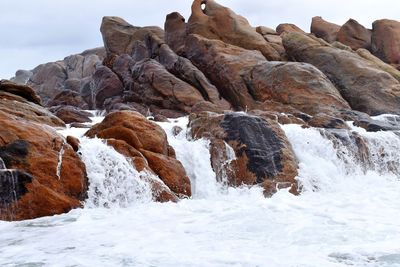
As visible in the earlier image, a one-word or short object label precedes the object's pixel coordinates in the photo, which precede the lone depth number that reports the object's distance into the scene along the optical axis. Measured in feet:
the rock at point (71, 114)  69.52
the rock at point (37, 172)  30.50
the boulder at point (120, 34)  119.96
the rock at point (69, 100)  94.67
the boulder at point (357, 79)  82.28
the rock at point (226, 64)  83.92
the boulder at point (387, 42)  114.21
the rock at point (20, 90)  53.42
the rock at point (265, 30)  106.40
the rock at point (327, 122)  57.98
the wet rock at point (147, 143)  38.84
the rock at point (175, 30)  103.97
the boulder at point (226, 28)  97.81
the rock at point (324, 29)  122.23
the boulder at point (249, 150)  43.09
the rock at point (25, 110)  45.03
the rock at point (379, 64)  95.12
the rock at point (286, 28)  116.26
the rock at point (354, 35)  116.47
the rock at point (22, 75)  179.88
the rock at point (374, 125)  61.26
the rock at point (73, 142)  36.78
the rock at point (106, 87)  93.50
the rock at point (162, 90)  81.35
